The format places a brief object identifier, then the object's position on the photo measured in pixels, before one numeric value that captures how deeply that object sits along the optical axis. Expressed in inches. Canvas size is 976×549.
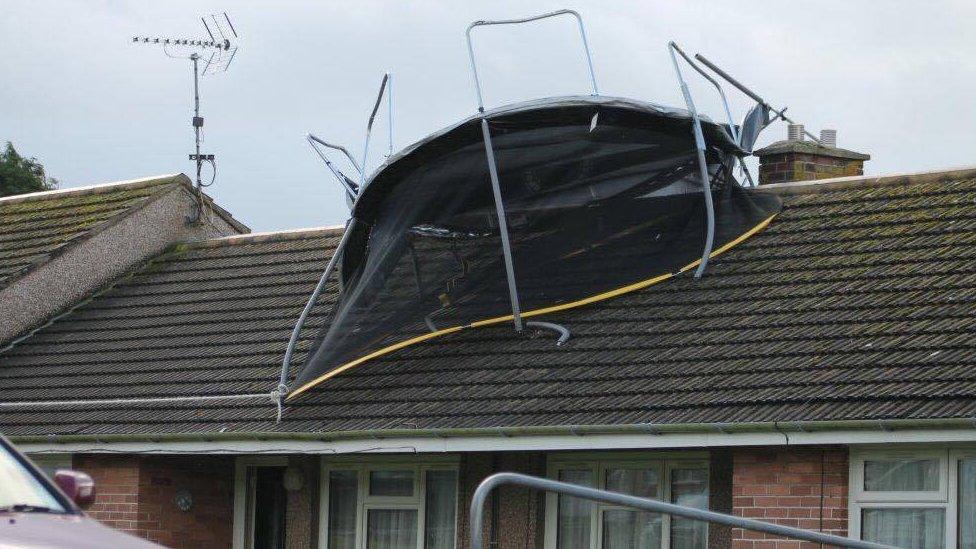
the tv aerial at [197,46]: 961.5
